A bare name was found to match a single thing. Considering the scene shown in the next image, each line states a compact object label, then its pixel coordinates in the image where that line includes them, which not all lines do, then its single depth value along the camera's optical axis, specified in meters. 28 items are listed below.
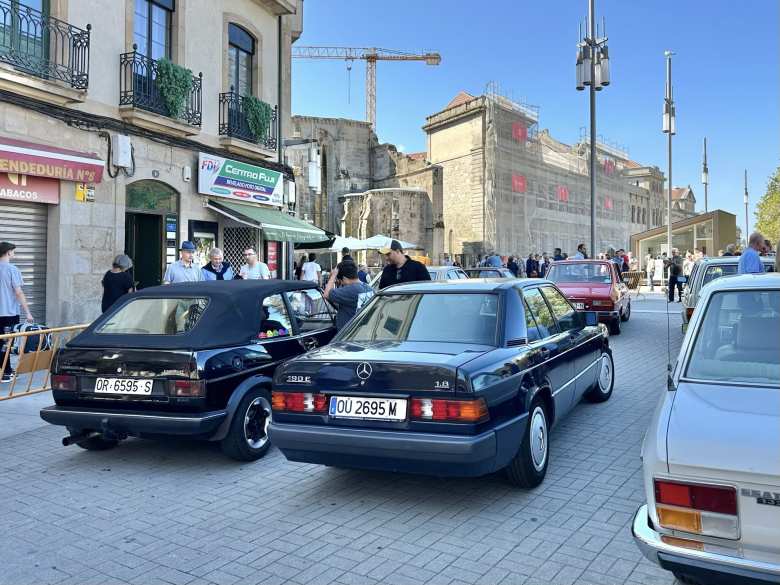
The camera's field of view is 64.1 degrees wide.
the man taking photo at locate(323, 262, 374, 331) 6.96
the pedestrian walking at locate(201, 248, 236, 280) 9.97
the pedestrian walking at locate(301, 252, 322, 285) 16.35
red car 12.86
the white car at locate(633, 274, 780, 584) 2.40
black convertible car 4.84
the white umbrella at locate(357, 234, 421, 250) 24.62
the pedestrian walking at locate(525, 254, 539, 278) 26.59
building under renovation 50.78
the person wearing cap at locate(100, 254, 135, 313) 9.11
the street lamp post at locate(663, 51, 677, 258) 27.97
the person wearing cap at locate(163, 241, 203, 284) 9.59
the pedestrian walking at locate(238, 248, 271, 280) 10.73
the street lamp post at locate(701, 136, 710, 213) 47.50
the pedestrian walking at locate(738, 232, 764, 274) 8.52
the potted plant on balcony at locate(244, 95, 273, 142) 15.57
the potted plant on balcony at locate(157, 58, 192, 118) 12.59
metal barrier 7.64
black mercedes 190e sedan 3.82
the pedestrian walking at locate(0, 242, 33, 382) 8.09
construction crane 99.31
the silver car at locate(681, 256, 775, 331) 9.63
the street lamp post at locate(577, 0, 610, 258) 19.03
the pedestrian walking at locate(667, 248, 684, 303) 20.45
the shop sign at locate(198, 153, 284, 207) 14.16
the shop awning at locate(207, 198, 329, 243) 14.90
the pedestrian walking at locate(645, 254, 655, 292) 30.66
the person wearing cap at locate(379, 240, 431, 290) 7.91
